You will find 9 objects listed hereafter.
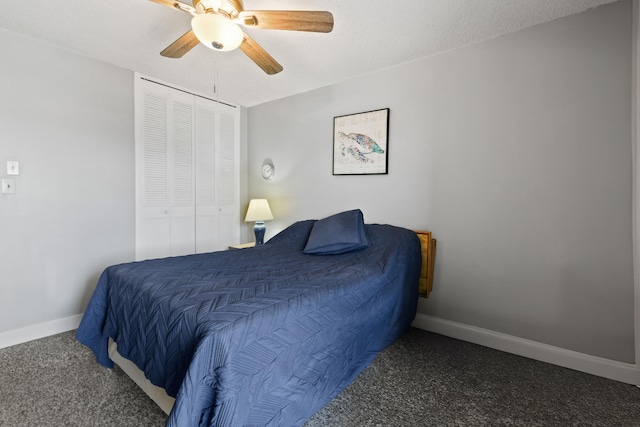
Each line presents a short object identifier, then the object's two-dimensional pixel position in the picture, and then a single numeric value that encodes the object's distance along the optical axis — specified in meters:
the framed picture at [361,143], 2.80
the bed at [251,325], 1.07
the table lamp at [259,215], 3.42
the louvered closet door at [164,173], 3.00
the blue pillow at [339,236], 2.42
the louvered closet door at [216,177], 3.51
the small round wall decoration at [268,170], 3.74
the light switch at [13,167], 2.25
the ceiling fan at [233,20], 1.58
